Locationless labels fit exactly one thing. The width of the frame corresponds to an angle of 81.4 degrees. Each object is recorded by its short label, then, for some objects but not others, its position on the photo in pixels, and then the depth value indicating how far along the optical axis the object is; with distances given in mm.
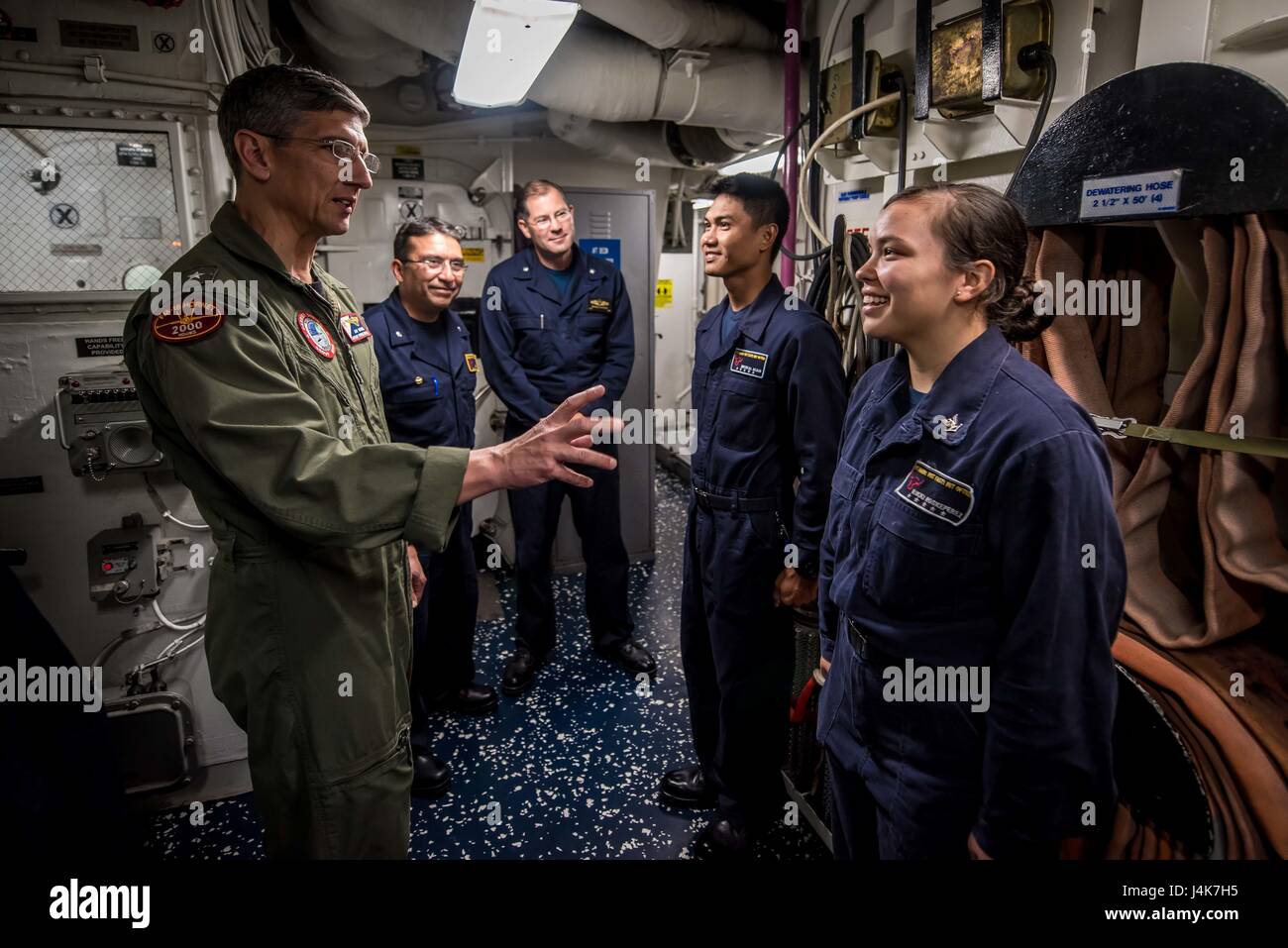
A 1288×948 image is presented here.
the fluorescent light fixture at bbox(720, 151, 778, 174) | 5453
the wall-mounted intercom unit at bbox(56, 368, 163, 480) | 2451
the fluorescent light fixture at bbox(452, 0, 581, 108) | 2529
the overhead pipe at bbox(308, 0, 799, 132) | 3629
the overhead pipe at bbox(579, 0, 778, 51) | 3172
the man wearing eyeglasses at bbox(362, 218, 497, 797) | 3113
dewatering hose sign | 1443
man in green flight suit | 1335
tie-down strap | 1366
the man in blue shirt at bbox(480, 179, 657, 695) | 3662
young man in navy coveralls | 2227
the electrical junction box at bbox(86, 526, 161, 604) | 2564
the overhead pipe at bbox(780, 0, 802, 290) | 3412
